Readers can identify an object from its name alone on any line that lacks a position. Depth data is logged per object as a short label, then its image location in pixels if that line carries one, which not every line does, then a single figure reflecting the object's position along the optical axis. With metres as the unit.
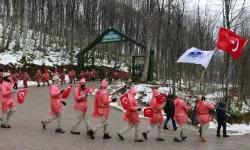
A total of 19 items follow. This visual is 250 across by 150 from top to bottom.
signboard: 31.83
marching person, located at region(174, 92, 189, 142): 10.21
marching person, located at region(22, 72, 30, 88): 24.38
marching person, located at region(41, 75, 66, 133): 9.66
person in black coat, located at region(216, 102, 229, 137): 12.51
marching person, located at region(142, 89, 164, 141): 9.86
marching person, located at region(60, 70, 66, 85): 29.35
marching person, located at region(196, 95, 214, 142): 10.89
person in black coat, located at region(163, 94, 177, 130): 12.99
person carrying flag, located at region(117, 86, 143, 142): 9.37
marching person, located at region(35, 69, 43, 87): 26.14
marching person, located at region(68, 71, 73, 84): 31.37
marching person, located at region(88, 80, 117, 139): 9.31
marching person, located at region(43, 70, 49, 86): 26.86
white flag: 12.77
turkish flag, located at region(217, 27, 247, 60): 13.13
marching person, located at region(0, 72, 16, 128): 9.62
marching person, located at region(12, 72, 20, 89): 23.38
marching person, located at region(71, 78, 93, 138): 9.65
